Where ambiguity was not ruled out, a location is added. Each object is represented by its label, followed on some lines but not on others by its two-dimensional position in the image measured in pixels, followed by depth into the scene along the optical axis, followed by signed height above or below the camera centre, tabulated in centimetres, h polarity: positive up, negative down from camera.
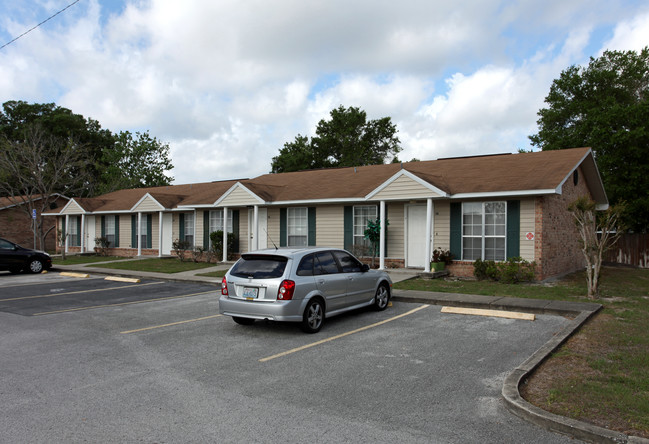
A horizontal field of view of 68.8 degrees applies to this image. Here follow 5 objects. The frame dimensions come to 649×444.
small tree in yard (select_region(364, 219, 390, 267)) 1738 -14
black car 1877 -130
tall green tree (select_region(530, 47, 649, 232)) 2614 +644
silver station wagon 793 -104
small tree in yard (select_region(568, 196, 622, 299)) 1162 -18
